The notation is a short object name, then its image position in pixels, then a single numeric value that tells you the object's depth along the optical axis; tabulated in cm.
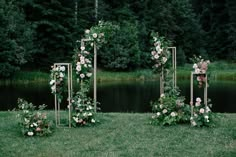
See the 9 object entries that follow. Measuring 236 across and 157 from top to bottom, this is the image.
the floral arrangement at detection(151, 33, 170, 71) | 1042
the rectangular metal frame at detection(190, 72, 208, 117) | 963
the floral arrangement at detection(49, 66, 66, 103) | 980
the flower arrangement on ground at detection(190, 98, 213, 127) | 957
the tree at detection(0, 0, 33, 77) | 2917
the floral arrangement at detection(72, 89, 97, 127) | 992
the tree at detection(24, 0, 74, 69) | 3369
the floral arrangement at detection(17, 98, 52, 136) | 890
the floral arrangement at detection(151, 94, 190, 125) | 986
